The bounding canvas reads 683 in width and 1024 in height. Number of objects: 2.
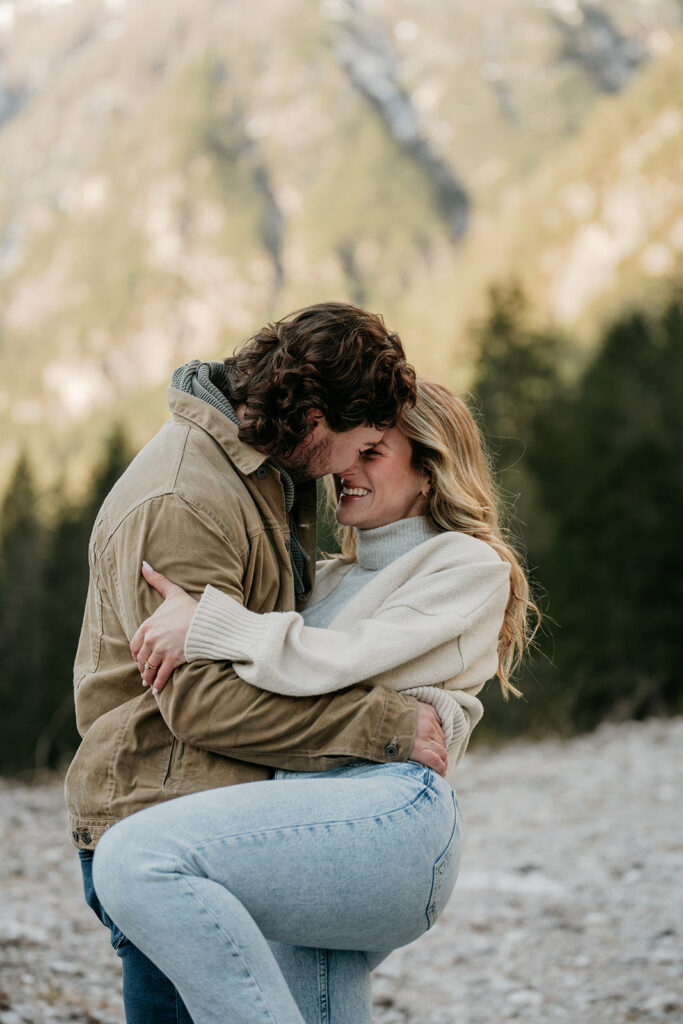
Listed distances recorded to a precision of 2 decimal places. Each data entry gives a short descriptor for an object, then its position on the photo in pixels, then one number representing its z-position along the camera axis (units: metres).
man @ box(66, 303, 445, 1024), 2.71
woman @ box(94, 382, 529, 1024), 2.44
